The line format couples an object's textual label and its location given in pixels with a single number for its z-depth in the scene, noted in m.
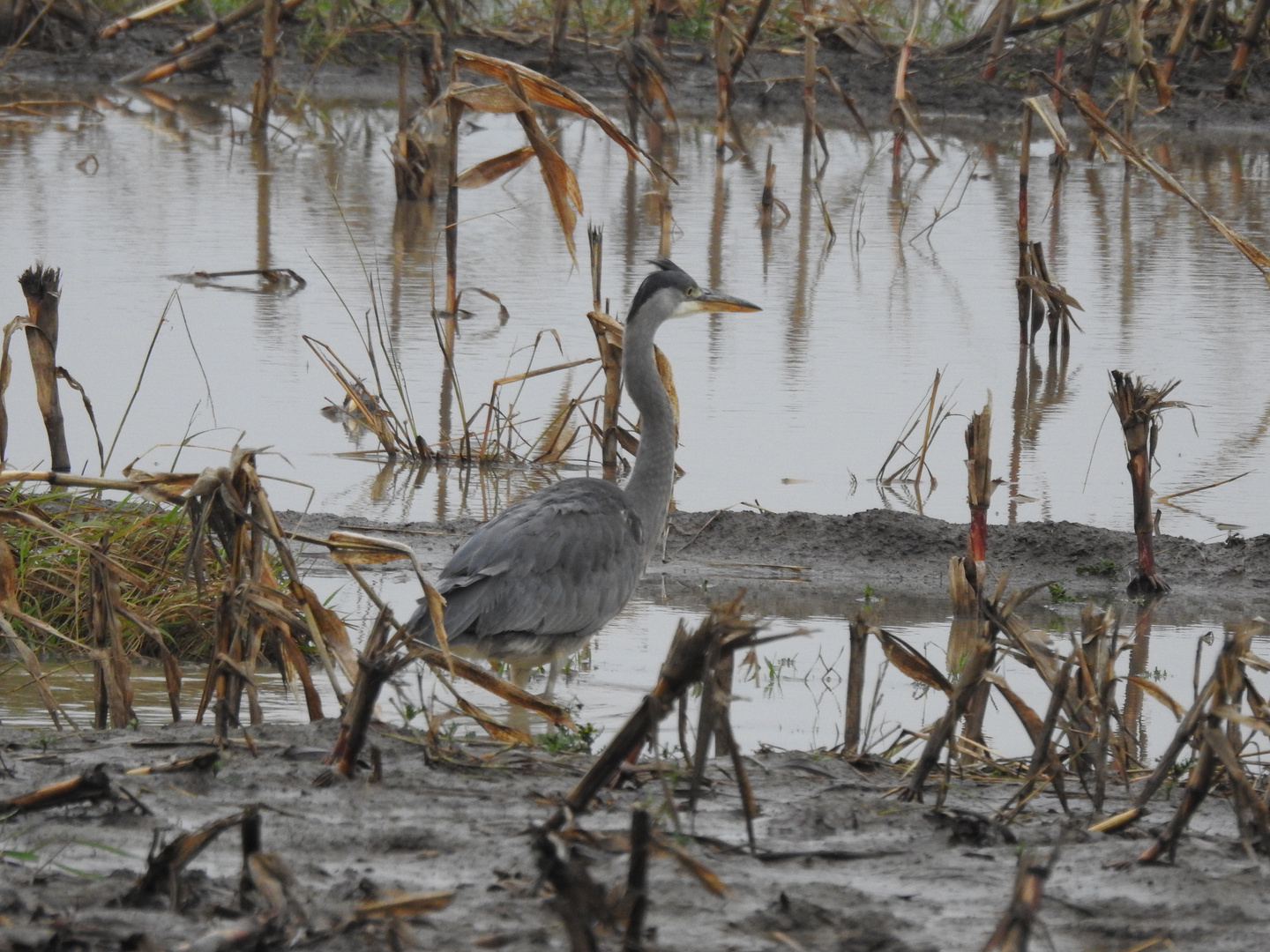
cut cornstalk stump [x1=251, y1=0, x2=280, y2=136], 30.16
